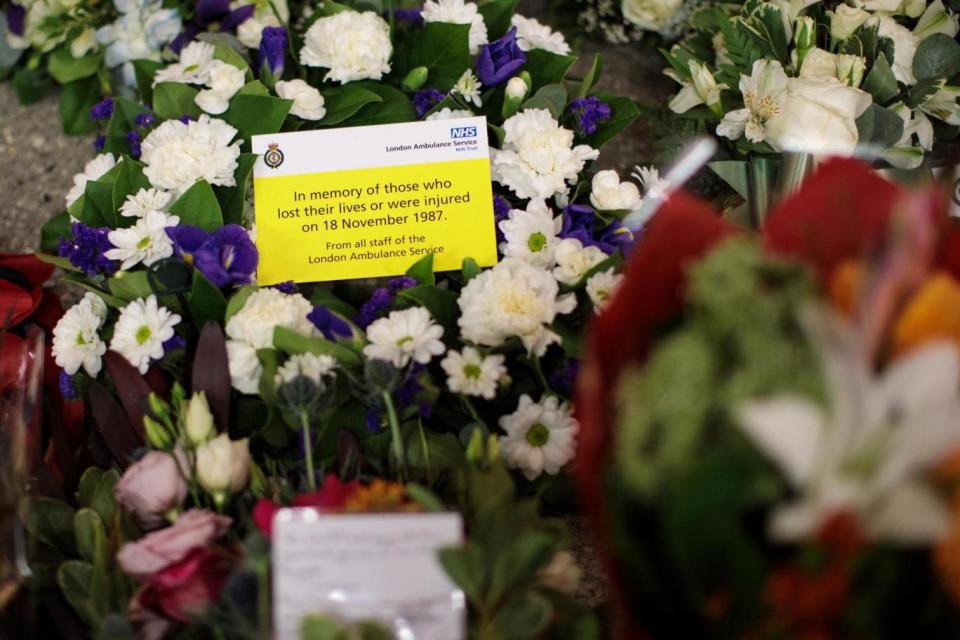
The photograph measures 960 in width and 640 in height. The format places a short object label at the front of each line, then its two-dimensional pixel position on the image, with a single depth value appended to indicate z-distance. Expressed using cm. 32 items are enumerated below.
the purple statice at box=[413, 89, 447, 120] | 108
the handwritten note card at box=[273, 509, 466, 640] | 61
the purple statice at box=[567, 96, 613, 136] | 105
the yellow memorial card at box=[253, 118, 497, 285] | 102
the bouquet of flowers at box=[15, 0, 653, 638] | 68
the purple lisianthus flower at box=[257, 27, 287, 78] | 109
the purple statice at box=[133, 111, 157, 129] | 106
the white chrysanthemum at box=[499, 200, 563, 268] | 96
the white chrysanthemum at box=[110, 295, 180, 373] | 88
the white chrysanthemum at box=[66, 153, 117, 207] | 105
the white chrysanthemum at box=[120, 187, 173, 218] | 98
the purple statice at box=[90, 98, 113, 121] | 114
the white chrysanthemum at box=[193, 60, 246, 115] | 104
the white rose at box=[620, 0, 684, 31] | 129
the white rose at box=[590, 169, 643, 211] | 98
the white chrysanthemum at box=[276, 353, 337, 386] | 83
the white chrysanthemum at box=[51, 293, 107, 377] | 92
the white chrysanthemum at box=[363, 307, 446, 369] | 82
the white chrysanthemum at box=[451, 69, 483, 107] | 108
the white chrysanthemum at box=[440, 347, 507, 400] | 84
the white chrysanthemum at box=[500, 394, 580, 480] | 86
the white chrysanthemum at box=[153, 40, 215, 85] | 109
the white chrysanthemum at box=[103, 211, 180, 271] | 93
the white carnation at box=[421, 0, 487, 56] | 111
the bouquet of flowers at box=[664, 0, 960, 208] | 97
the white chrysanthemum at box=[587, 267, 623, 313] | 88
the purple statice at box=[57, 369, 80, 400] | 93
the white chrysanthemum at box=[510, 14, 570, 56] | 114
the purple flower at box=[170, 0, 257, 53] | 121
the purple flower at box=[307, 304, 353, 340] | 85
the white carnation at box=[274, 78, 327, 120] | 107
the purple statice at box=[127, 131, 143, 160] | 106
